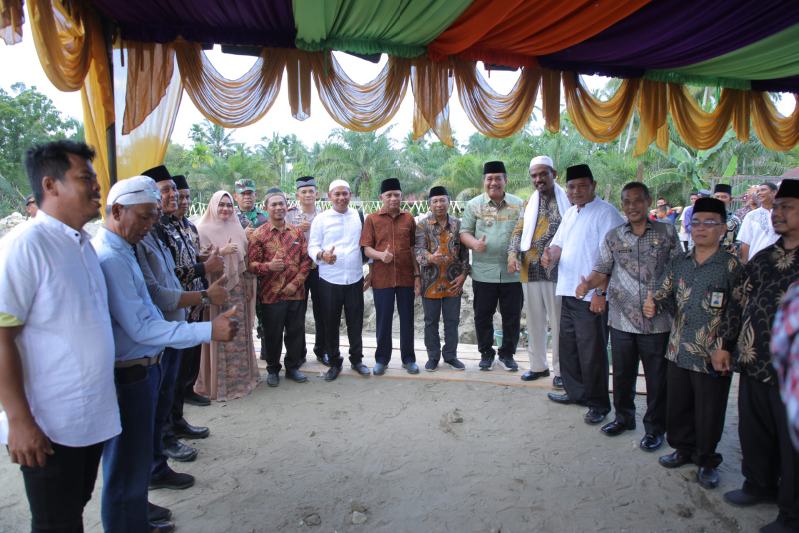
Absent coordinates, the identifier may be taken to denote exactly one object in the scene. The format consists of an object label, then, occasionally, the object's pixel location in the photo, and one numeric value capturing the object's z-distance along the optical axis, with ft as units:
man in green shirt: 15.30
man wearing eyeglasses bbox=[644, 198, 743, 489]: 8.96
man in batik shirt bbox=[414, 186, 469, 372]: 15.51
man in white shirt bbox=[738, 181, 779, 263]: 15.34
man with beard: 14.23
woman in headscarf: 13.58
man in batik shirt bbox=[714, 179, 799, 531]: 7.71
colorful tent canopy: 11.06
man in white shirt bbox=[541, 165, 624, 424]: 12.10
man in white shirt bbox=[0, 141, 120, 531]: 4.84
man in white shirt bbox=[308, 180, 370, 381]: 15.23
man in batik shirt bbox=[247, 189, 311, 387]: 14.62
